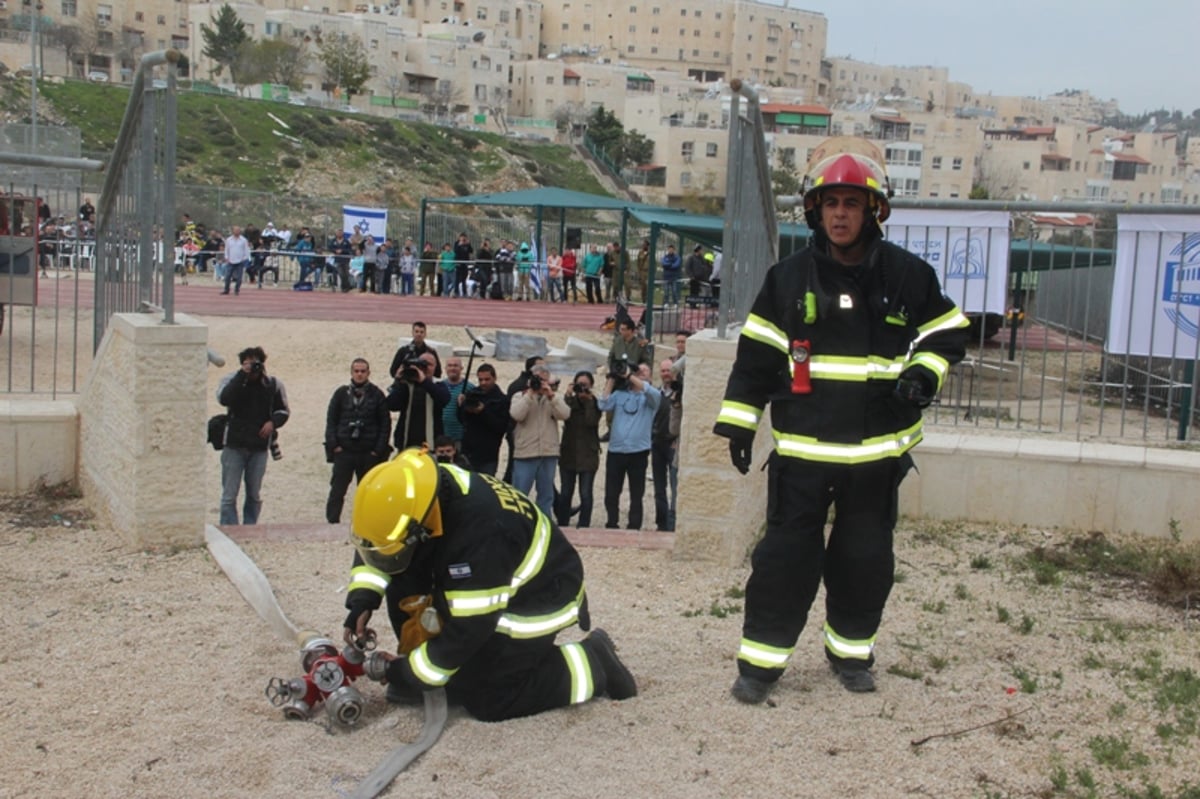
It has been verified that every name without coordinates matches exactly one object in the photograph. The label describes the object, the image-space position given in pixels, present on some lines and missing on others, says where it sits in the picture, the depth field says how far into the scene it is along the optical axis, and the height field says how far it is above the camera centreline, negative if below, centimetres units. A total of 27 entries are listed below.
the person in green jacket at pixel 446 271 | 3067 +4
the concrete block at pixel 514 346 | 2033 -111
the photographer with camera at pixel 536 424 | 1070 -123
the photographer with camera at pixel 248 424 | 1009 -128
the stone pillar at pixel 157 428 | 661 -90
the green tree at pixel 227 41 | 10238 +1768
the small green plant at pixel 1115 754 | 444 -157
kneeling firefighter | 452 -119
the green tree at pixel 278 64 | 10081 +1581
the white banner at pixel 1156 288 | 823 +14
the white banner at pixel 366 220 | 3312 +125
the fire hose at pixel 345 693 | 431 -159
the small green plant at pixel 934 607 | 627 -152
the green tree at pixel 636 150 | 10688 +1121
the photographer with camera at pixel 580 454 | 1099 -151
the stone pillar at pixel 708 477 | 682 -102
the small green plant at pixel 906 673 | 531 -157
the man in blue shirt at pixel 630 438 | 1078 -132
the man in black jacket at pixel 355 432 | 1036 -133
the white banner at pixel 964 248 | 845 +35
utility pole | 2284 +424
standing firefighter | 484 -38
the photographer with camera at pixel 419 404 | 1060 -110
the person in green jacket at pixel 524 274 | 3061 +7
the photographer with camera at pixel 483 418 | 1060 -119
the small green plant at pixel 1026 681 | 514 -155
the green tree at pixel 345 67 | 10169 +1600
